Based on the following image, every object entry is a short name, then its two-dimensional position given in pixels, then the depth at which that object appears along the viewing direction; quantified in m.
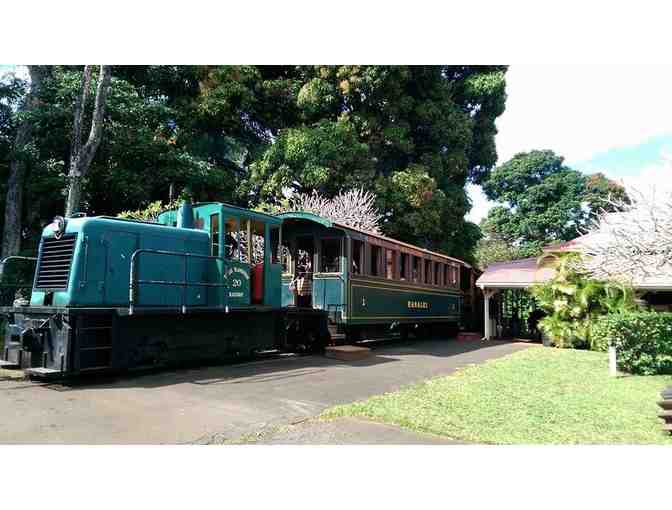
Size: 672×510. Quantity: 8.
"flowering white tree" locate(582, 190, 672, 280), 9.57
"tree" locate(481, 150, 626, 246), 37.94
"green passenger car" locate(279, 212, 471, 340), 13.05
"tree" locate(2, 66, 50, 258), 18.08
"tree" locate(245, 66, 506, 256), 22.69
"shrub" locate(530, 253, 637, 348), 15.50
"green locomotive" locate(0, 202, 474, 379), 7.89
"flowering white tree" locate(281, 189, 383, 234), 21.56
